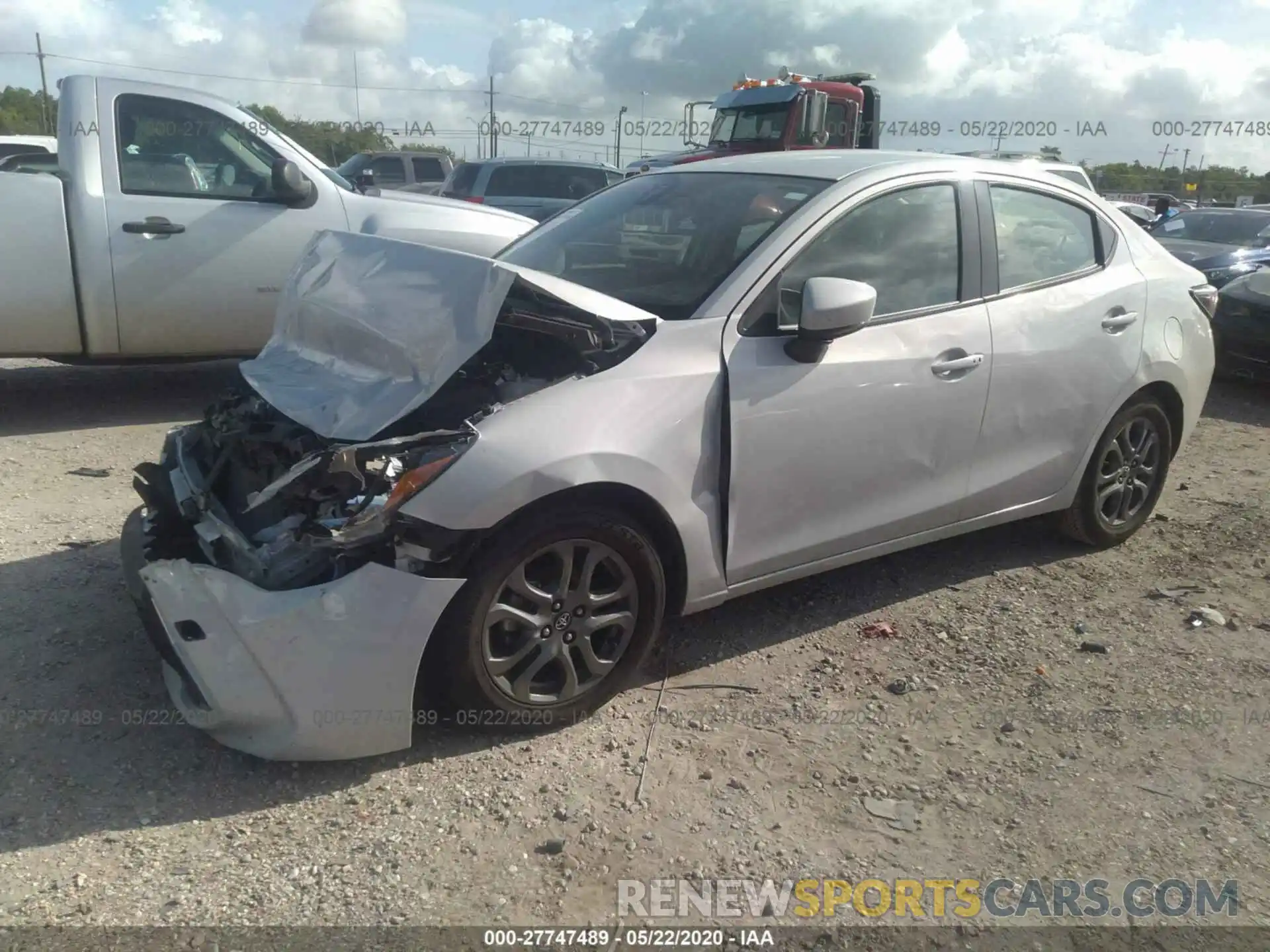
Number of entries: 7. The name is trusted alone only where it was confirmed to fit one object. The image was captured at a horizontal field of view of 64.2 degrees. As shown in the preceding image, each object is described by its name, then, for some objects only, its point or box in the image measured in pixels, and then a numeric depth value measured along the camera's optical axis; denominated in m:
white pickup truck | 5.95
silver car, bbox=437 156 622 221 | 14.49
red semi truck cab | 14.13
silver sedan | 2.74
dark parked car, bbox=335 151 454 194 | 18.80
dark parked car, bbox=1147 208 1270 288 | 10.78
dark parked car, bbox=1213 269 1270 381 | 8.59
